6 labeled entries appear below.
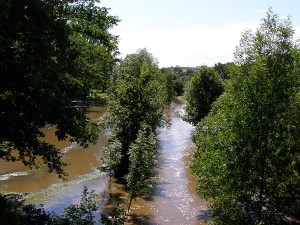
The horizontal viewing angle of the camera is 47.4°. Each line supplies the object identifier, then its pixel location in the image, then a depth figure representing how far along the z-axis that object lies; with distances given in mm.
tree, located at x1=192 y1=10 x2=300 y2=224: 15672
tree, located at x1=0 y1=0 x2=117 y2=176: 12406
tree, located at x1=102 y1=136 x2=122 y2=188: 26641
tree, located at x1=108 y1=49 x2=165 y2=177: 31203
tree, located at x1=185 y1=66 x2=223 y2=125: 42094
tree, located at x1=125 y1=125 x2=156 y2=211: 22453
